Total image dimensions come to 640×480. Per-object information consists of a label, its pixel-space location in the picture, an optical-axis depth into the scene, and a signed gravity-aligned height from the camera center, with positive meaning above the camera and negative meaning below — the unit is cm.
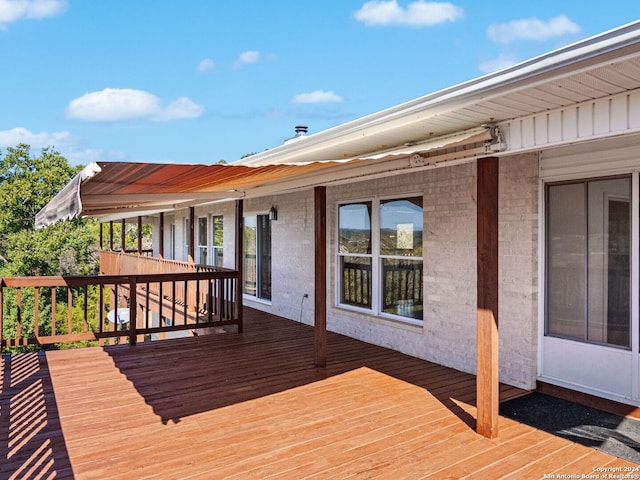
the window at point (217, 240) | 1229 -12
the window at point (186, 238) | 1458 -7
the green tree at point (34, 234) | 2756 +18
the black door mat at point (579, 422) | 352 -160
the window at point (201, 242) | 1319 -18
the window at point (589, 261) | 429 -27
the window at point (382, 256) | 635 -32
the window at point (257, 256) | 1037 -47
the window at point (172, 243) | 1650 -25
